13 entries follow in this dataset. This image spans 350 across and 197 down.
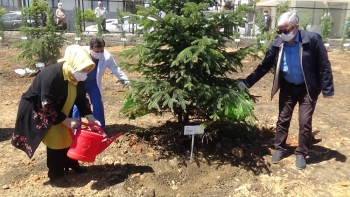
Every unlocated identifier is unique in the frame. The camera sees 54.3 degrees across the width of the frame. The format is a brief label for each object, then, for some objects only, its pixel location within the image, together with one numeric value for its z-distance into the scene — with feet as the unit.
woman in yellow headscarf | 9.77
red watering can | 10.40
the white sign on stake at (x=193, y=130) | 11.98
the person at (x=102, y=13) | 45.98
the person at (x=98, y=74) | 13.87
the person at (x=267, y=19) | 50.49
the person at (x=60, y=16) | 42.60
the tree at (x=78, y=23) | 42.50
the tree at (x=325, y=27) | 46.07
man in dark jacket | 11.73
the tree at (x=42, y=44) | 27.43
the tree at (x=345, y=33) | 47.24
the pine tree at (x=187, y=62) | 11.46
